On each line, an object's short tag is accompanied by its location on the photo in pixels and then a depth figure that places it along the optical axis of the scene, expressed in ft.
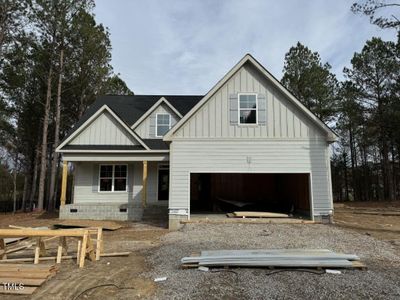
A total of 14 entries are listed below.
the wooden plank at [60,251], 22.48
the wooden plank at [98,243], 23.38
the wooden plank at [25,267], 18.84
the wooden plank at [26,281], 17.31
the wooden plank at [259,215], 41.68
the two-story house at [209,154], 39.86
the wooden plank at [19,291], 16.46
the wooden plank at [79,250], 22.19
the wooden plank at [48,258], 22.43
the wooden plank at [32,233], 20.44
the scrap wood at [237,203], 49.90
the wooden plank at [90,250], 23.11
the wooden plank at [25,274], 17.93
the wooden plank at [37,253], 22.02
